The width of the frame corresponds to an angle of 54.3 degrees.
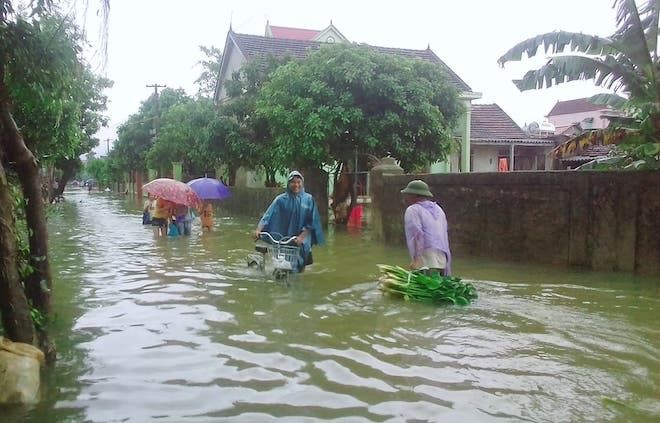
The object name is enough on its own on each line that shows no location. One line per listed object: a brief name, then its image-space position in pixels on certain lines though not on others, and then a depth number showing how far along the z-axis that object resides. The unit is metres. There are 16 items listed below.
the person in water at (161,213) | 15.99
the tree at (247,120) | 21.58
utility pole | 43.08
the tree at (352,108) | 16.41
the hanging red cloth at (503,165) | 22.17
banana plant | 10.69
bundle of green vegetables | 7.46
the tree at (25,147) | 4.58
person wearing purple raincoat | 7.68
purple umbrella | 16.67
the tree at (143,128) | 44.06
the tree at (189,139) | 22.88
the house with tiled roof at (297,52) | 26.81
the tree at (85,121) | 6.06
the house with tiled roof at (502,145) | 27.81
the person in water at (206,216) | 17.84
